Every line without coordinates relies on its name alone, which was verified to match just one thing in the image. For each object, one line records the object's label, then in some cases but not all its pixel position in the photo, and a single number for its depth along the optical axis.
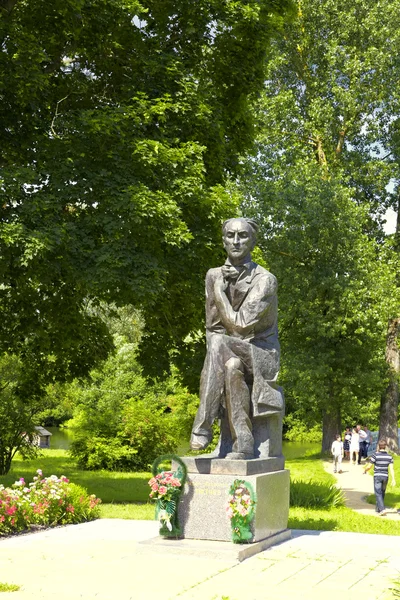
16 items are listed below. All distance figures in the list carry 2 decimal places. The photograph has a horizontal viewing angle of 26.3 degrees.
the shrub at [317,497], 17.30
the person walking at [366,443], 35.34
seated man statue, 10.50
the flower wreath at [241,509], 9.75
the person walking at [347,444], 36.72
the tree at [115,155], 15.55
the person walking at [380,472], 17.53
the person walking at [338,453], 27.70
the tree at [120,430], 26.97
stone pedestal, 9.98
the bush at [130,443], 26.86
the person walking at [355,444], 32.59
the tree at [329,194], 31.22
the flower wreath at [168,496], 10.02
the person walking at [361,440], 33.36
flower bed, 11.80
